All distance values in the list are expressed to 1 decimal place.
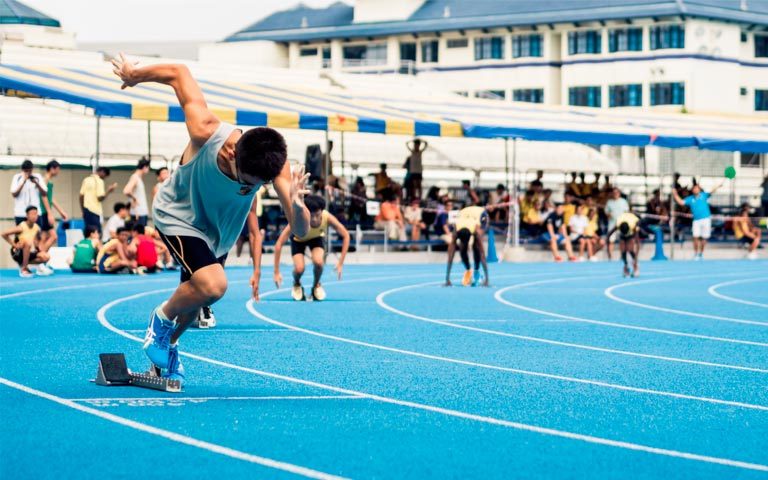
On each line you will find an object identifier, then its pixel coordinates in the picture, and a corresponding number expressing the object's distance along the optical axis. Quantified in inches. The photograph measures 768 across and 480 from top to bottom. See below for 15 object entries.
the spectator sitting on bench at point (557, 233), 1223.5
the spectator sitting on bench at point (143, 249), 917.2
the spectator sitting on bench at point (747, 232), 1355.8
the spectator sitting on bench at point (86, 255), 920.3
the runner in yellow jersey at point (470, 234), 818.8
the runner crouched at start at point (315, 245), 637.9
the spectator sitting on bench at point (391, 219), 1155.9
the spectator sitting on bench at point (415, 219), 1175.0
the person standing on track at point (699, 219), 1283.2
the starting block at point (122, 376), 336.5
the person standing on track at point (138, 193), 938.7
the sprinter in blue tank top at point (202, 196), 297.5
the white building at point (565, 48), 3034.0
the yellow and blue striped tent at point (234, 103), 891.4
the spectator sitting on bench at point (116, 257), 915.4
